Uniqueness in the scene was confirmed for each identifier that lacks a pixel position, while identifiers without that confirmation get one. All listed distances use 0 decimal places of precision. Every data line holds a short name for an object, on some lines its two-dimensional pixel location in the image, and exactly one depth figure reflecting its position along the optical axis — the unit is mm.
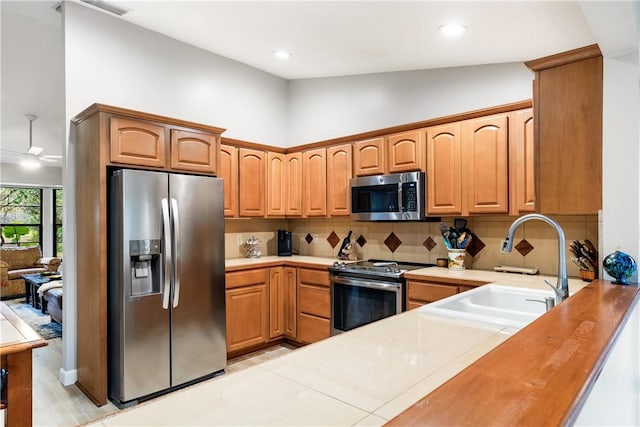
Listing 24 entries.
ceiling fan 7302
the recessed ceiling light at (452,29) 2602
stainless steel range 3105
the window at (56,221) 8664
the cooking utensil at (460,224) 3356
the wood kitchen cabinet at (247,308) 3467
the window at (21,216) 8156
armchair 6723
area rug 4594
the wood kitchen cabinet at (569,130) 2105
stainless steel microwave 3334
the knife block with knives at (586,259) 2629
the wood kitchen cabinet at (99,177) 2672
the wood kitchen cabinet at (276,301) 3812
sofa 4453
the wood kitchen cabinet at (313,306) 3627
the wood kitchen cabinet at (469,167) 2939
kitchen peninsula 783
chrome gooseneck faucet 1631
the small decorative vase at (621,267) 1860
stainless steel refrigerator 2641
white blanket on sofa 5168
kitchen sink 1566
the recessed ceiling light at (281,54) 3644
